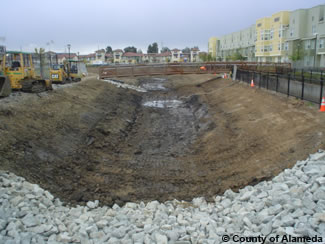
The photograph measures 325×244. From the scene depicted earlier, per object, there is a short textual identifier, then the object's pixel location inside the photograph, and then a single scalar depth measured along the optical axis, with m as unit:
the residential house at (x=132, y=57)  149.52
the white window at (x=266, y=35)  73.21
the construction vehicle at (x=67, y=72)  29.66
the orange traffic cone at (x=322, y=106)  14.01
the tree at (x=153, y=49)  194.99
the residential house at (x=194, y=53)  165.12
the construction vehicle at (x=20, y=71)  19.06
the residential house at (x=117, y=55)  148.15
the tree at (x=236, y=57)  85.61
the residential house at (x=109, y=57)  140.56
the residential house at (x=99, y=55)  143.81
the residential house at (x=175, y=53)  159.02
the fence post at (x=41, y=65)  22.09
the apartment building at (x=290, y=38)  53.23
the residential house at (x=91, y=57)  153.50
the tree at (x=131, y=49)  191.62
